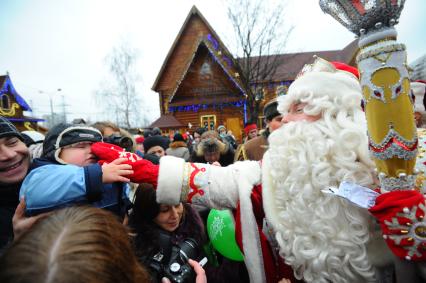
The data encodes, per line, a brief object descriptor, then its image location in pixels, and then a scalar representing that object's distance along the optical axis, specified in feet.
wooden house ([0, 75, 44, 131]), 57.82
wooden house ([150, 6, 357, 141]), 45.75
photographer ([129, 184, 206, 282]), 5.42
